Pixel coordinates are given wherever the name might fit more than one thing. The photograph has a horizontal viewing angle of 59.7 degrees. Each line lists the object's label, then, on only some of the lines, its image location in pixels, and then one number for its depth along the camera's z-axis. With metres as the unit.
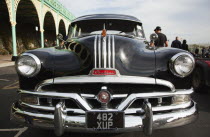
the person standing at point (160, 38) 6.04
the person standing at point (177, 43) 7.42
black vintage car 1.57
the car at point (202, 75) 3.79
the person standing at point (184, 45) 7.99
